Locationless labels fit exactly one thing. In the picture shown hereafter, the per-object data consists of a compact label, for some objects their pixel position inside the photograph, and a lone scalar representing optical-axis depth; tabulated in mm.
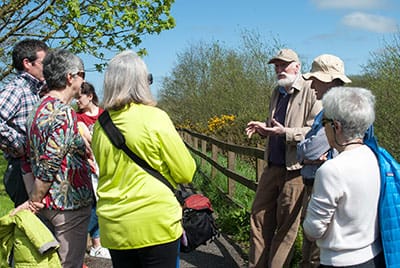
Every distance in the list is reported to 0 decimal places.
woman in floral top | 3449
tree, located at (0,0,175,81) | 10336
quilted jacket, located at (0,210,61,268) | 3461
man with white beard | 4633
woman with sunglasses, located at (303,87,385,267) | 2760
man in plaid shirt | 4016
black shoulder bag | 3176
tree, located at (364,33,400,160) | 7840
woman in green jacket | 3094
